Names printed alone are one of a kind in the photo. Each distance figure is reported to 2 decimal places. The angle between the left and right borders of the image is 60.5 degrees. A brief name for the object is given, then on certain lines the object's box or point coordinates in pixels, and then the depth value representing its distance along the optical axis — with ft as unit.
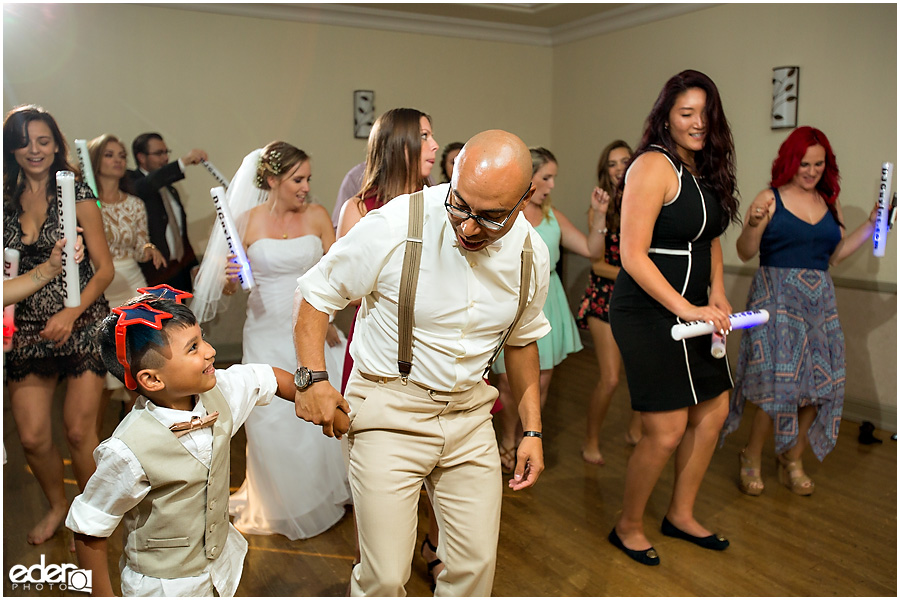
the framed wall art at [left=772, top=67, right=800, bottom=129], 15.88
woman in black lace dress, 8.45
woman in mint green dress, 11.75
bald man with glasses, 5.47
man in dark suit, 15.06
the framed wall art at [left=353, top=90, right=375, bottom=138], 20.57
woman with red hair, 10.84
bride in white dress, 9.80
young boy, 4.88
